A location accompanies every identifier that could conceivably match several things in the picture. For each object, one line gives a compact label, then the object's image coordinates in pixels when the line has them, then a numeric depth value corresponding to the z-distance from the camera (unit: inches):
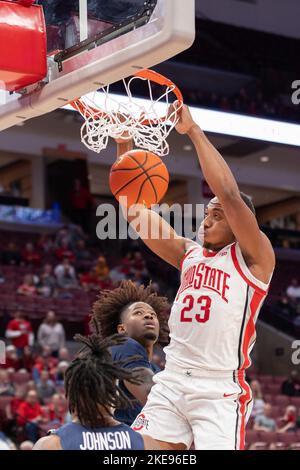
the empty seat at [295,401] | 526.9
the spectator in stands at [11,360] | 474.3
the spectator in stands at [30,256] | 658.2
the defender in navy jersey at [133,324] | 177.3
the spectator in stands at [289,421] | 469.1
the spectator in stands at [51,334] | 520.4
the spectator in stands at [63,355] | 488.4
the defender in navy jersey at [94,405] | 126.0
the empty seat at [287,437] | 449.6
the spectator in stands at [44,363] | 462.6
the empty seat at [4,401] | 404.2
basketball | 184.4
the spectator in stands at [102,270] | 657.0
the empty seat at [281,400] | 527.5
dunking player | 162.1
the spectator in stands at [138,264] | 685.9
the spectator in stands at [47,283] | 607.8
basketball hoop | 188.9
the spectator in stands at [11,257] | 652.7
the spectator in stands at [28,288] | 593.0
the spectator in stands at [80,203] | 781.3
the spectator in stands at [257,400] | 489.7
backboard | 149.9
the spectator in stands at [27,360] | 479.8
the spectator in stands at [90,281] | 639.8
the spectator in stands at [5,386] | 420.8
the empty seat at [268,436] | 443.2
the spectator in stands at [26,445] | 343.3
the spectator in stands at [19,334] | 504.1
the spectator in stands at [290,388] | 554.6
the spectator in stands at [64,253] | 674.8
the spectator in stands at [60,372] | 459.9
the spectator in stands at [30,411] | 389.0
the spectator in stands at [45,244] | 686.5
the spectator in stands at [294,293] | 733.3
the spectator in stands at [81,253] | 686.4
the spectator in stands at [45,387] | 440.5
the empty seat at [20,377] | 444.9
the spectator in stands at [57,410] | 404.8
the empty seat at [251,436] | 441.3
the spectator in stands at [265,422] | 466.4
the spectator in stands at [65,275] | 631.2
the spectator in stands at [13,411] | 381.7
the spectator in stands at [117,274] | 653.9
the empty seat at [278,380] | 593.9
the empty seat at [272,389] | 564.7
